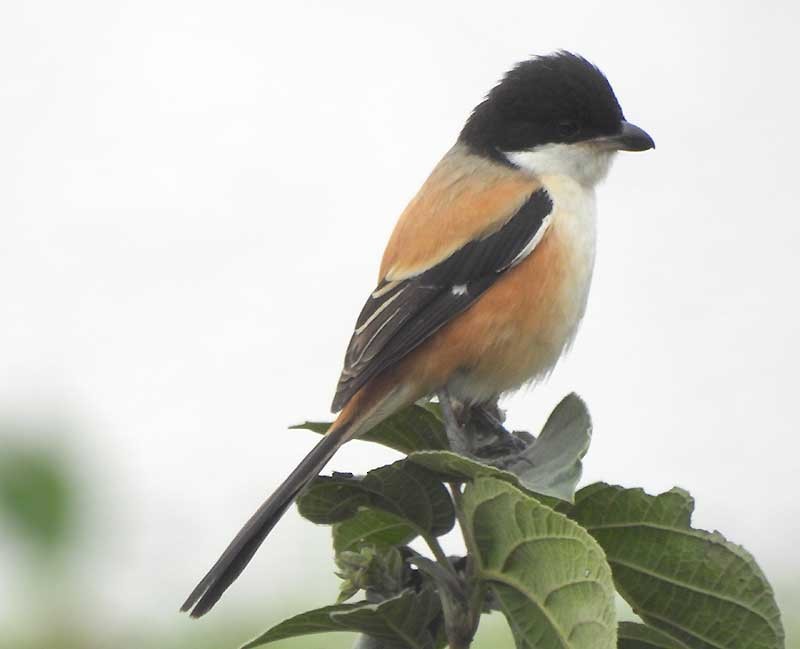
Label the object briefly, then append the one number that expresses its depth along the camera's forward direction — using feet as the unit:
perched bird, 16.51
